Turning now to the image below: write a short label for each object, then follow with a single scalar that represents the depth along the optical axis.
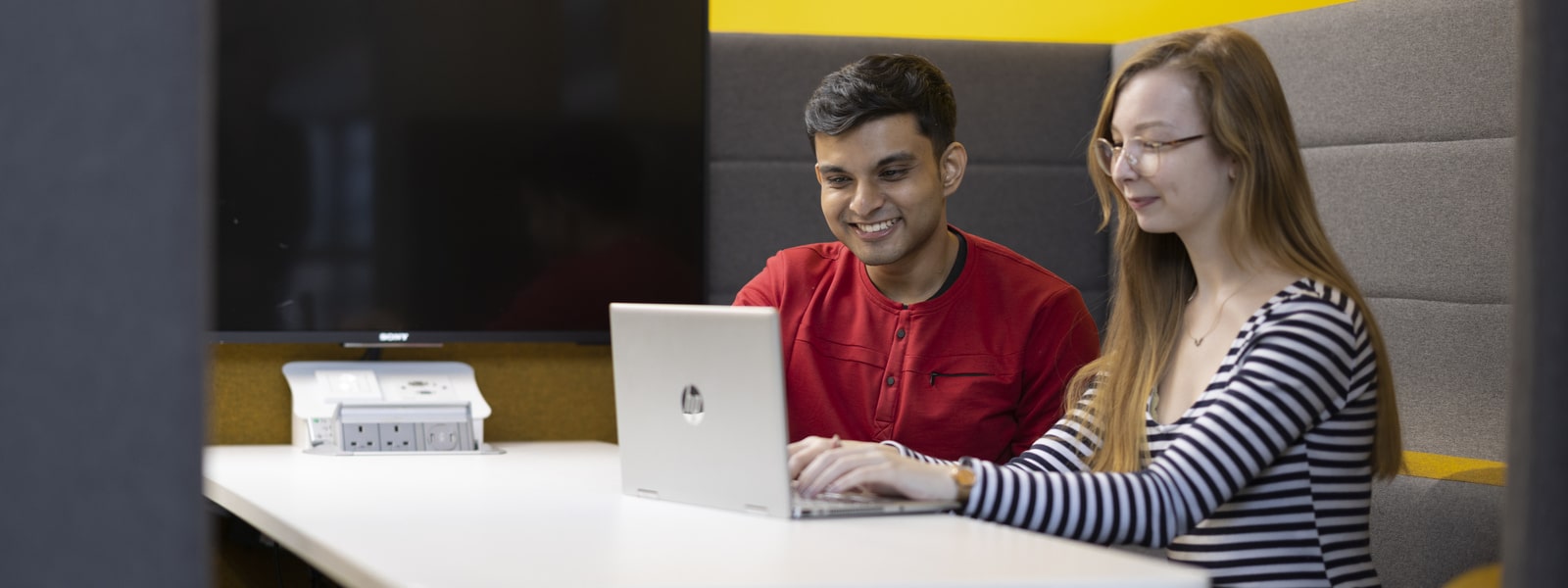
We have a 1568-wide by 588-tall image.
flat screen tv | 2.50
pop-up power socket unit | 2.41
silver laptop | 1.47
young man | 2.19
